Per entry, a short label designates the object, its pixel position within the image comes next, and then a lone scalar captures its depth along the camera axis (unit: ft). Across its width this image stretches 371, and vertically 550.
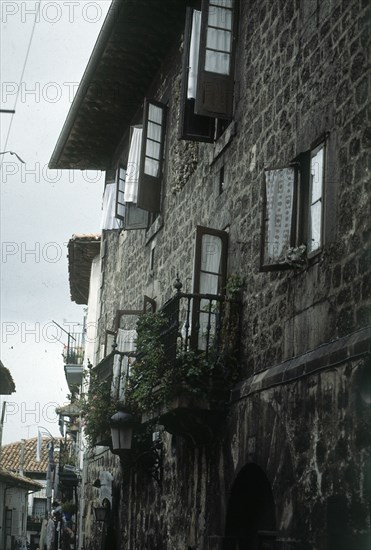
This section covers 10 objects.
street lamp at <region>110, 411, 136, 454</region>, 48.67
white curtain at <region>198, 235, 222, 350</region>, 41.73
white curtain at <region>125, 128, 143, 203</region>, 57.26
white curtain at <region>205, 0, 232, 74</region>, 43.29
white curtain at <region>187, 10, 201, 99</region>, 44.39
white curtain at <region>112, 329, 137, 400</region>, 52.06
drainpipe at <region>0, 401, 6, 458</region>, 125.59
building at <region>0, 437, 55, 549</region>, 188.44
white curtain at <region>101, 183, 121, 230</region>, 64.69
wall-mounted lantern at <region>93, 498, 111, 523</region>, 59.06
